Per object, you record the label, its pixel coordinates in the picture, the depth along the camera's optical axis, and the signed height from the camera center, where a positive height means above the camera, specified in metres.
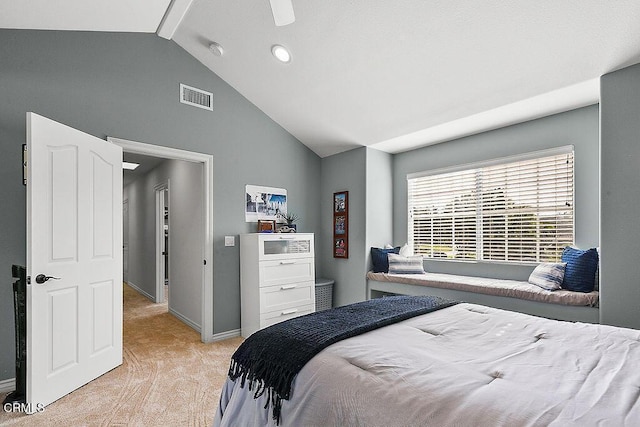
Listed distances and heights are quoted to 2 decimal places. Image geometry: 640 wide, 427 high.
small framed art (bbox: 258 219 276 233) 4.03 -0.13
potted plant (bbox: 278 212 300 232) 4.26 -0.05
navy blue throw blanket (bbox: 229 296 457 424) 1.46 -0.58
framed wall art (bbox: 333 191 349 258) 4.54 -0.13
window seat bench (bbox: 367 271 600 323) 2.72 -0.74
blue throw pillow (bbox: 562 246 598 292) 2.81 -0.47
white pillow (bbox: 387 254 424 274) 4.12 -0.60
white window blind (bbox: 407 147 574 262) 3.36 +0.05
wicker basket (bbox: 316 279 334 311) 4.48 -1.03
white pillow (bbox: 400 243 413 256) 4.42 -0.46
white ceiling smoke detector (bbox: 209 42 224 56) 3.38 +1.62
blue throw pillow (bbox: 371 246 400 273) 4.24 -0.55
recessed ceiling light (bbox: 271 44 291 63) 3.15 +1.48
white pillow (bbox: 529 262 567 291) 2.96 -0.54
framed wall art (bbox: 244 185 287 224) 4.08 +0.14
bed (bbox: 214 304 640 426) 1.03 -0.58
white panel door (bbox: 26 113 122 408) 2.33 -0.32
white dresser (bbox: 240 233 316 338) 3.65 -0.69
